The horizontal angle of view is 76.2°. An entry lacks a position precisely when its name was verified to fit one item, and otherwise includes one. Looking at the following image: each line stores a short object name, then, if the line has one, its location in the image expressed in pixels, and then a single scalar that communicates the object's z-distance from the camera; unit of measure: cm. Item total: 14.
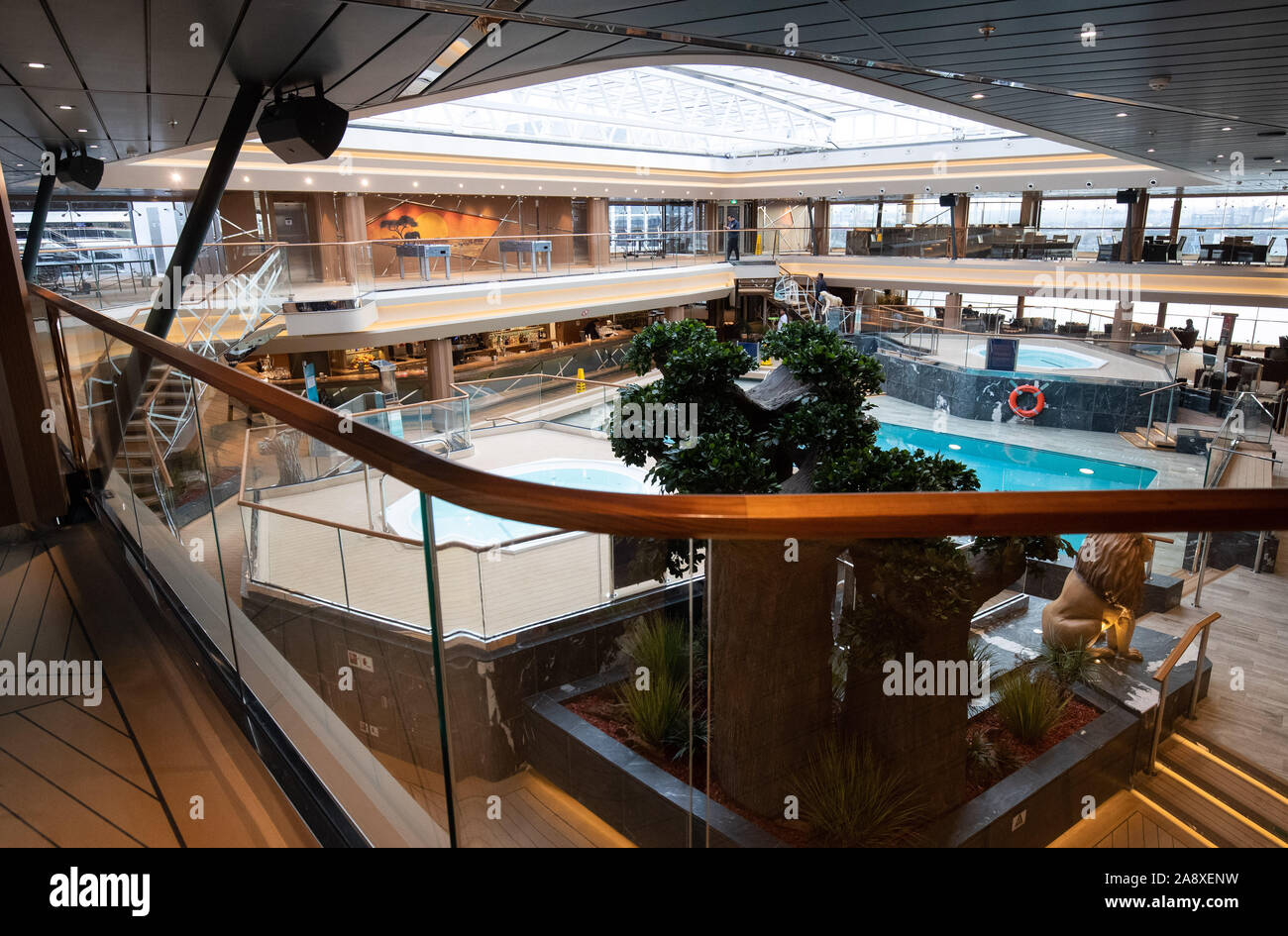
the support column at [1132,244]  1938
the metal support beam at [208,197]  500
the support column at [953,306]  2388
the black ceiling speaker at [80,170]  799
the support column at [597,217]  2511
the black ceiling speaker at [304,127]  489
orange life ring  1614
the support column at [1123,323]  1622
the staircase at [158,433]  250
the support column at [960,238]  2269
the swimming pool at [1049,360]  1586
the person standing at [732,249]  2364
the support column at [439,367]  1695
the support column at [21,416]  338
